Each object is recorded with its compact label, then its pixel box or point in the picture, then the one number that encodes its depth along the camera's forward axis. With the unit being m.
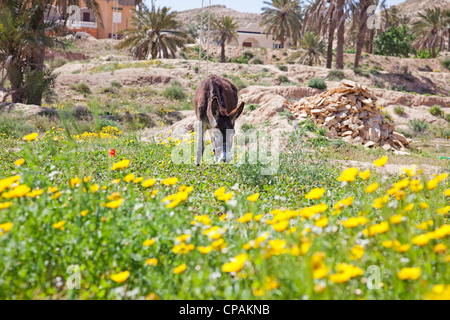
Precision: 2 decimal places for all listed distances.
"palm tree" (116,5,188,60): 31.69
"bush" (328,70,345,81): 26.62
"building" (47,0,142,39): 49.16
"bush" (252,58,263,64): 40.33
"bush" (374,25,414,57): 42.88
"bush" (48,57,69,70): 30.89
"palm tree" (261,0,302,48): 39.23
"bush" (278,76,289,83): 27.08
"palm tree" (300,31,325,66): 37.03
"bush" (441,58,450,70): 40.12
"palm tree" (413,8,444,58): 43.72
